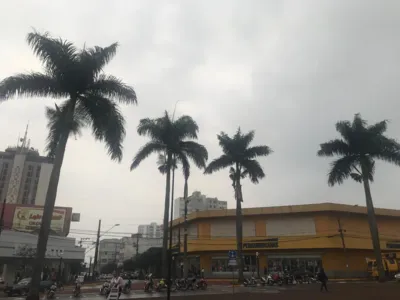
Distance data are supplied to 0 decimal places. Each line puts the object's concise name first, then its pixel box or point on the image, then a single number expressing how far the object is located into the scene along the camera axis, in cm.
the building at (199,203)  9084
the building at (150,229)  15460
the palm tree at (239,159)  3544
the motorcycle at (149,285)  2622
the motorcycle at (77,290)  2466
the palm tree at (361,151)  3244
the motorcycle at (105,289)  2492
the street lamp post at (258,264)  3972
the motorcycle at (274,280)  3036
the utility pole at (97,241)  5243
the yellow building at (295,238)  4075
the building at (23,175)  11744
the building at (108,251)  13500
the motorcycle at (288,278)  3086
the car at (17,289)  2745
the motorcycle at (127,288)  2609
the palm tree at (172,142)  3172
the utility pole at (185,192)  3238
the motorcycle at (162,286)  2578
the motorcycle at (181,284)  2630
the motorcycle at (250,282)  2958
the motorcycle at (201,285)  2692
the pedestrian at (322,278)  2234
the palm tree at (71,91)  1769
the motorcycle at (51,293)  2406
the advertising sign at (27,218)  6519
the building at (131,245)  12433
